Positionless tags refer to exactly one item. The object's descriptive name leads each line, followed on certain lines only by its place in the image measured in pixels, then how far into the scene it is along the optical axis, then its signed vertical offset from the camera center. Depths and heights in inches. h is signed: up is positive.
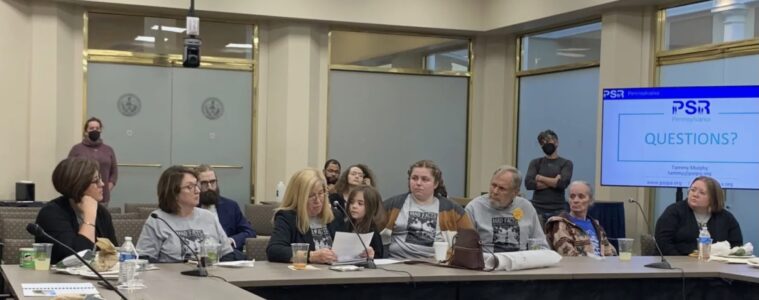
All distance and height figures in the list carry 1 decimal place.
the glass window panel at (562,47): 408.4 +42.8
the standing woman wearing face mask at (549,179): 367.2 -15.5
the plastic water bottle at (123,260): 151.5 -21.6
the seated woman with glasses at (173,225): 189.2 -19.4
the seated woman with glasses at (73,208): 178.2 -15.9
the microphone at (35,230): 138.6 -15.5
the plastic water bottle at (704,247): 229.8 -25.6
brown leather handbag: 190.4 -23.3
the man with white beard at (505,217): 225.3 -19.4
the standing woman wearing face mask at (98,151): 381.4 -9.7
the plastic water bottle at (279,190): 415.2 -25.7
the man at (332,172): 343.0 -14.1
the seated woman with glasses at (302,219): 192.4 -18.1
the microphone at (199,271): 167.6 -25.5
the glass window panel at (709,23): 334.0 +45.1
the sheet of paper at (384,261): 196.7 -27.0
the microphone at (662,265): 206.4 -27.4
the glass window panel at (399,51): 453.4 +41.9
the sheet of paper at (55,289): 139.5 -25.0
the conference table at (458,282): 159.3 -28.0
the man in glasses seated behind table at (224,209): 250.7 -21.4
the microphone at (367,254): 189.9 -24.8
